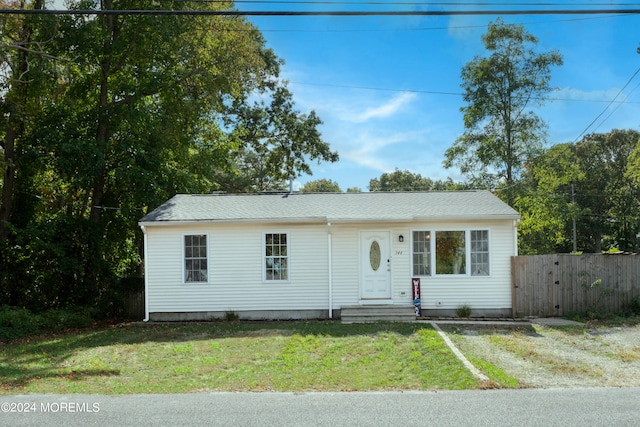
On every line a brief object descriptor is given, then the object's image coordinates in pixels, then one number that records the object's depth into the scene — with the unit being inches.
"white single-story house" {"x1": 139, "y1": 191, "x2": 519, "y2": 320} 559.5
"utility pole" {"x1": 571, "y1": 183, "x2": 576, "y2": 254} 940.6
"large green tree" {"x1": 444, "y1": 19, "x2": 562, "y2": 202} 945.5
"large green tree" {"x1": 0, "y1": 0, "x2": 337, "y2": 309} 617.6
